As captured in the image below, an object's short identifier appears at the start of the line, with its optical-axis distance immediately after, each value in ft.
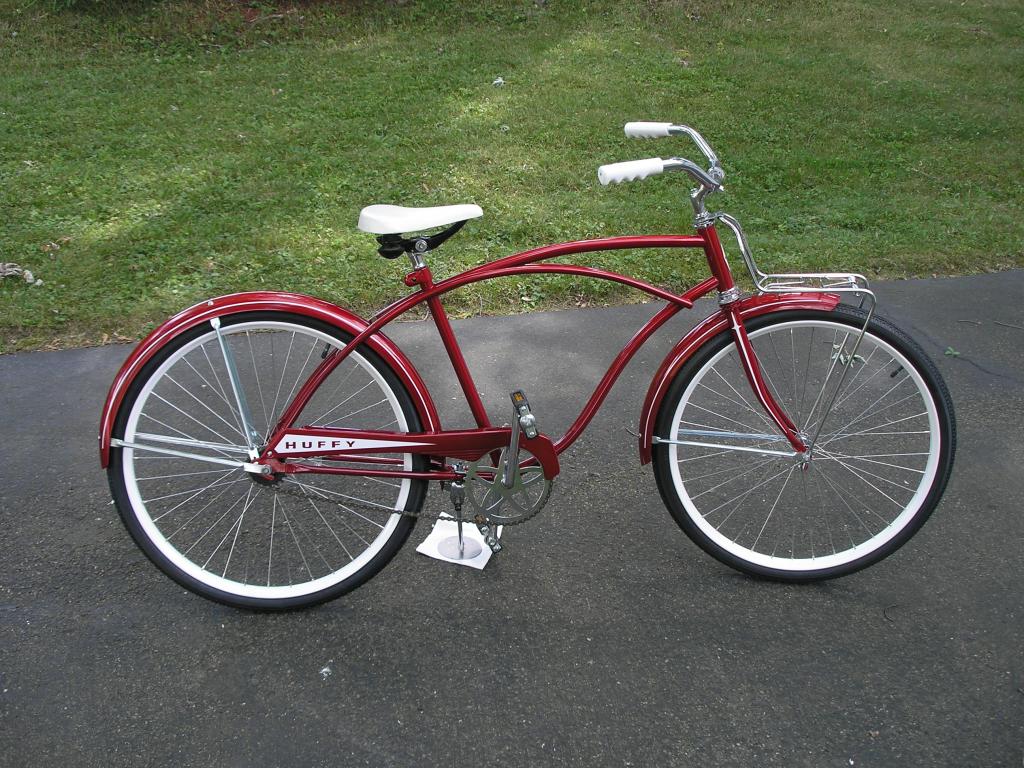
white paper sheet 9.47
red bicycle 8.00
